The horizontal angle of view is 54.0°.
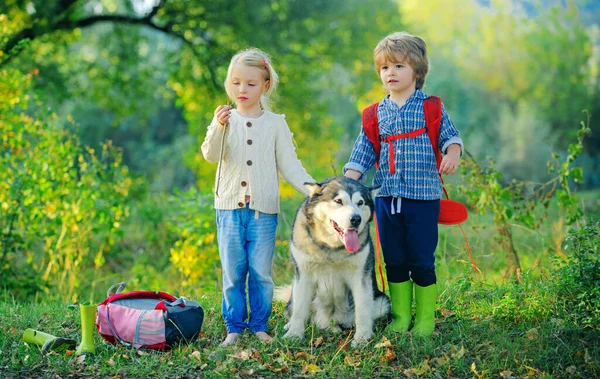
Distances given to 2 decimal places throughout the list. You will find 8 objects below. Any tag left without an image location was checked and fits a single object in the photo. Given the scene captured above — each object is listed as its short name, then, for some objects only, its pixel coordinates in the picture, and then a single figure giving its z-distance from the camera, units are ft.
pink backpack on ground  11.81
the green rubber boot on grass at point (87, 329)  11.46
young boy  12.14
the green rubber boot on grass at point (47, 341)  11.48
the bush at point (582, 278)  12.10
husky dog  11.48
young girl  12.09
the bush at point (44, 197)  18.71
